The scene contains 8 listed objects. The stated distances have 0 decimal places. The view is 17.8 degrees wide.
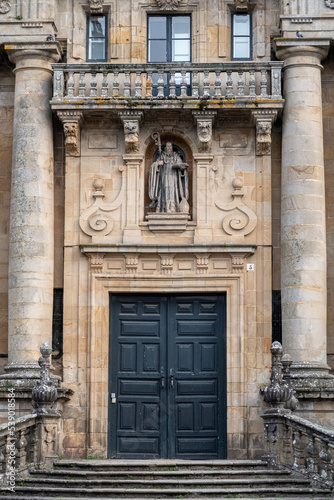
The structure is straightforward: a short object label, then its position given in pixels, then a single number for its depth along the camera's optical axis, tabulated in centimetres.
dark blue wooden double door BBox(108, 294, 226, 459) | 1922
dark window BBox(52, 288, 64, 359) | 1950
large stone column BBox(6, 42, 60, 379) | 1897
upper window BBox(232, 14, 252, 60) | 2045
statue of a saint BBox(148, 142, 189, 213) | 1969
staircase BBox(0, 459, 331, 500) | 1537
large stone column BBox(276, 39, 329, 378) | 1878
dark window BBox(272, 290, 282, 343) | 1938
